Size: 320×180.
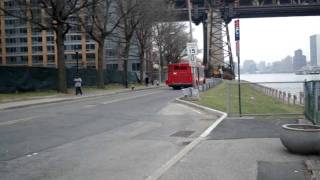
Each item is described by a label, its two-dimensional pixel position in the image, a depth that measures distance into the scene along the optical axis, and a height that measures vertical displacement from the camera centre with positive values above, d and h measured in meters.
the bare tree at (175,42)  101.39 +5.96
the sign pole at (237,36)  20.35 +1.27
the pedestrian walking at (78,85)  46.78 -0.96
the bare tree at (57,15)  46.59 +5.16
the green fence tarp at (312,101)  16.67 -1.00
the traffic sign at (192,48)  33.14 +1.41
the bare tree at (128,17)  63.03 +6.88
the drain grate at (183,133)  16.34 -1.87
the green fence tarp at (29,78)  43.42 -0.33
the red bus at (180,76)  61.41 -0.46
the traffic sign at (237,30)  20.34 +1.50
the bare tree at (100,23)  58.81 +5.63
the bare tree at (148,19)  66.19 +6.91
